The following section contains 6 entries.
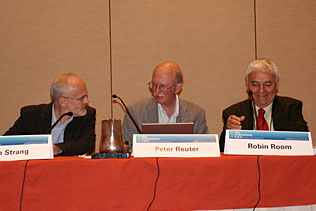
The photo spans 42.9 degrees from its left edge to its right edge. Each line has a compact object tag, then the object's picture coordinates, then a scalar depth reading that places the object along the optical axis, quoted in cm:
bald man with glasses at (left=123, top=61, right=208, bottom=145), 322
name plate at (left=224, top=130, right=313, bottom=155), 205
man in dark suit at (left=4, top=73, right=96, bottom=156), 299
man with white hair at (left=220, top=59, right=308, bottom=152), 303
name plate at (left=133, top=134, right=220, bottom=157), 196
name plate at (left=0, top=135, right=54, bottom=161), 193
